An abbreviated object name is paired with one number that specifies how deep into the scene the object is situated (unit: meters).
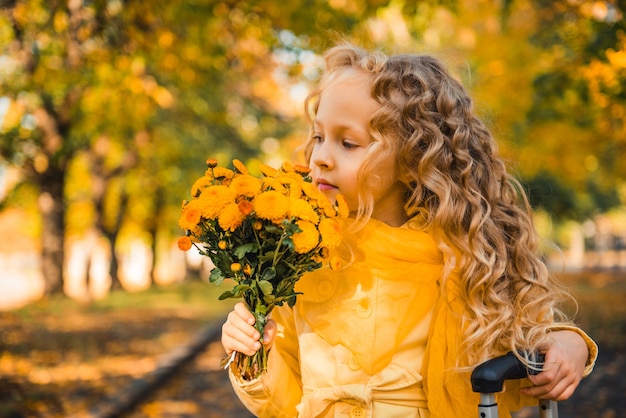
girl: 1.89
